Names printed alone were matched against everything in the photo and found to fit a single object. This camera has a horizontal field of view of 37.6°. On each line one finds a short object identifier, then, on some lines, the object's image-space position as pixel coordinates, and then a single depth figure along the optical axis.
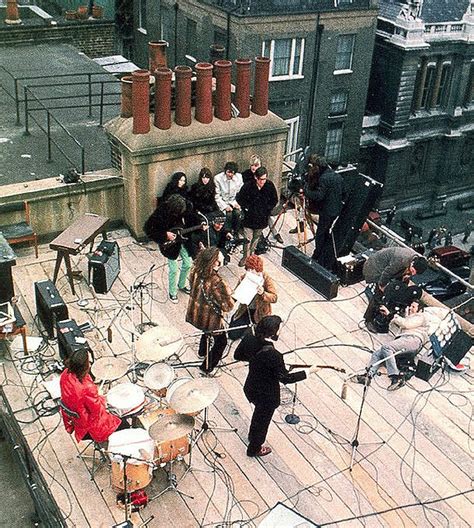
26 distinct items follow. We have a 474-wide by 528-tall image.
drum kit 6.91
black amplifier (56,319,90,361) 8.83
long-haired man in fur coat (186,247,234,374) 8.45
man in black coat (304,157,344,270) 11.15
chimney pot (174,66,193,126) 11.26
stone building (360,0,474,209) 33.28
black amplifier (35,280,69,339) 9.45
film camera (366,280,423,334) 9.88
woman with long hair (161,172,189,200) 10.73
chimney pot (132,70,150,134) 10.92
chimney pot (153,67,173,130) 11.05
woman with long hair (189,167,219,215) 10.96
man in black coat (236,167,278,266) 11.02
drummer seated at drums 6.80
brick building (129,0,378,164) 28.16
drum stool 7.38
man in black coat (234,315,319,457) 7.11
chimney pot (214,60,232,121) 11.72
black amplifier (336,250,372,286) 11.35
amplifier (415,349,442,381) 9.34
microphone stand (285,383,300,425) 8.59
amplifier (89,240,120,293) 10.59
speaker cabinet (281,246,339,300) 11.03
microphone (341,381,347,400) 8.75
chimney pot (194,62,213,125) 11.44
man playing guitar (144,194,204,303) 9.96
